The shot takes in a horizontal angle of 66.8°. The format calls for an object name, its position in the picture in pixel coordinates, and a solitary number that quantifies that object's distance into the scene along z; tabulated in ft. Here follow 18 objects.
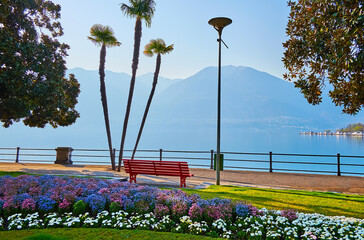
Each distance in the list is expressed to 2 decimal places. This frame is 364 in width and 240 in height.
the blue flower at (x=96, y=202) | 18.36
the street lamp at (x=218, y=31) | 33.40
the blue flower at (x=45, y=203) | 18.42
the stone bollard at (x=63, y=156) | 57.21
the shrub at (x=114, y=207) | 18.41
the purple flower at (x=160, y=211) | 17.47
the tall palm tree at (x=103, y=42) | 53.47
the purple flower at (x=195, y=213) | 16.97
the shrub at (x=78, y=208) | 18.20
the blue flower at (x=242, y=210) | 17.28
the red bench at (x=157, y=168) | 31.17
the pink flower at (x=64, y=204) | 18.52
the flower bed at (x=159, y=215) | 15.52
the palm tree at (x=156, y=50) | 56.34
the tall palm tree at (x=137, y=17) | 52.70
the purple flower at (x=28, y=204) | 18.35
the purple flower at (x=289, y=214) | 16.80
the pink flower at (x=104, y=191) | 20.64
